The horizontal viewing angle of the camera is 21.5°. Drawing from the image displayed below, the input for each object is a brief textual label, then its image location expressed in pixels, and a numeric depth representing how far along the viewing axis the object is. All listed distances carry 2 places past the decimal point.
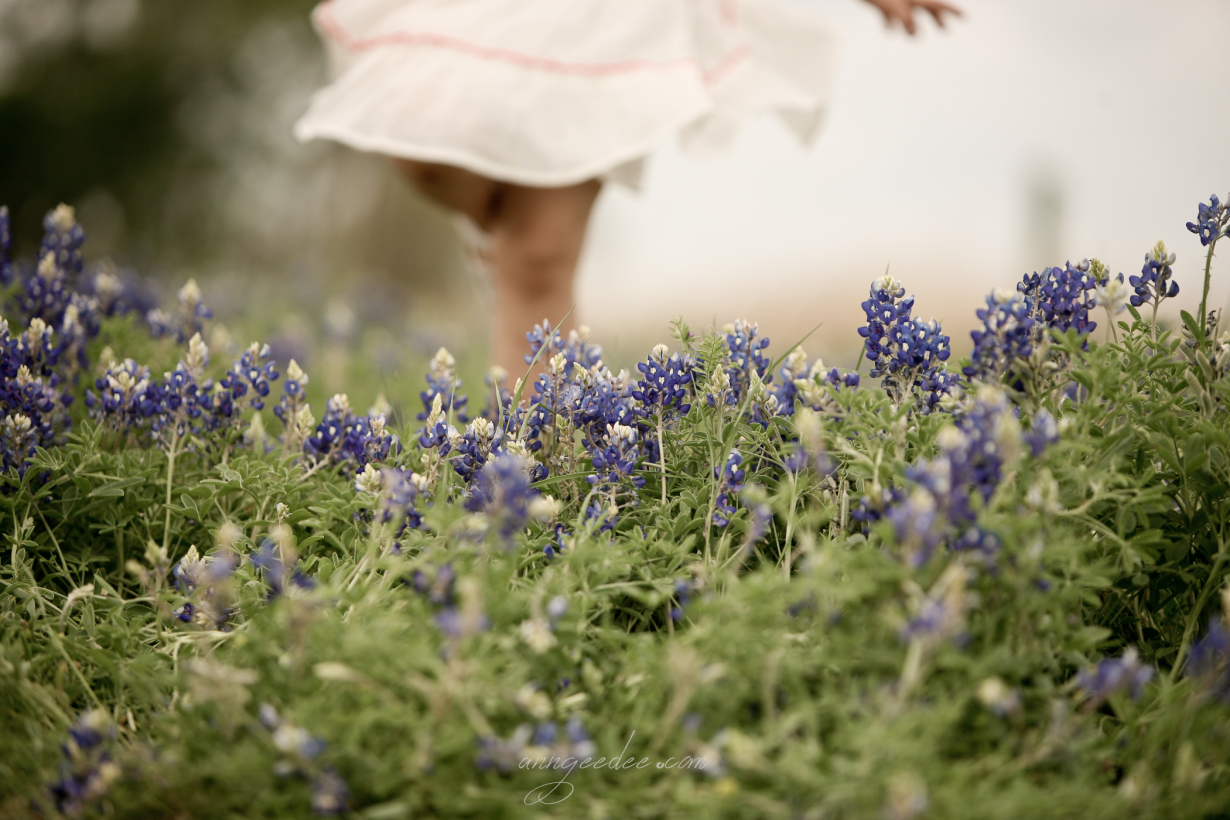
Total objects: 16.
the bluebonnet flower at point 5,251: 2.13
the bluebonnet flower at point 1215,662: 1.74
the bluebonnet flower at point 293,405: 2.02
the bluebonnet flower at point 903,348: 1.91
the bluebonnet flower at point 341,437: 1.99
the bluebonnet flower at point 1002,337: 1.86
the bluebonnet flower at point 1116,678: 1.75
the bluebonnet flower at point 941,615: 1.72
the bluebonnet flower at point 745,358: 1.96
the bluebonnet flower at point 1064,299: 1.91
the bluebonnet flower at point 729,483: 1.88
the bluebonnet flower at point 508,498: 1.77
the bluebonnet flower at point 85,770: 1.76
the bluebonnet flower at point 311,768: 1.73
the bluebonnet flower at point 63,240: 2.16
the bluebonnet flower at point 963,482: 1.74
